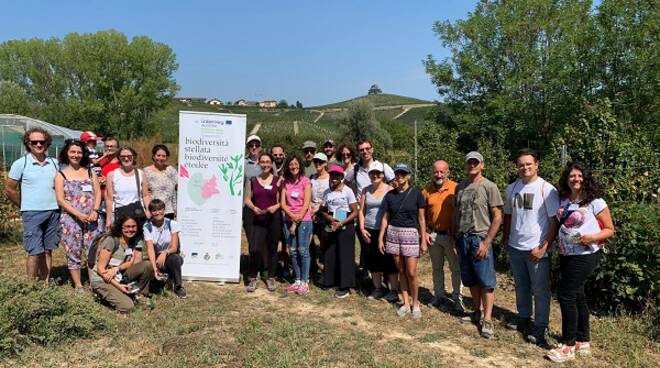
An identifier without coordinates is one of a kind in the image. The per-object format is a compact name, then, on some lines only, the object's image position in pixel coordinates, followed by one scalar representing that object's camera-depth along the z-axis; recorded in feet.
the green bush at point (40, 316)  12.28
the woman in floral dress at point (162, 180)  18.30
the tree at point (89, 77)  132.46
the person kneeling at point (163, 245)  17.10
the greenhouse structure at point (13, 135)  59.41
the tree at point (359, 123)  123.24
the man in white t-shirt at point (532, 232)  12.89
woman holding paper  17.43
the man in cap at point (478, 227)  13.80
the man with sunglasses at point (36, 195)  15.83
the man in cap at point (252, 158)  19.54
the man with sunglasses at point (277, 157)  19.22
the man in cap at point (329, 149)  20.57
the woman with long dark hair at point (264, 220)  18.16
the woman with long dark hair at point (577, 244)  11.84
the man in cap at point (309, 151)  18.88
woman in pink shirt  17.79
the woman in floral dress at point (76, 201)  16.17
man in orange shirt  15.43
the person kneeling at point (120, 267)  15.71
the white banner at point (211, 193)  19.42
